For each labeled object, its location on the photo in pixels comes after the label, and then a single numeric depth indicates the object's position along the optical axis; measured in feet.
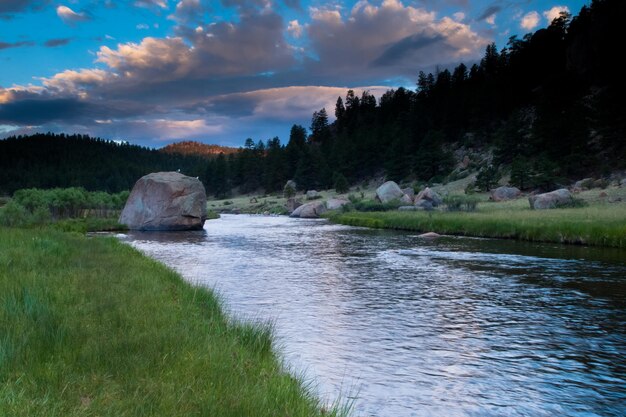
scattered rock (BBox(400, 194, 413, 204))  212.23
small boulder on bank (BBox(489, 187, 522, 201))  193.92
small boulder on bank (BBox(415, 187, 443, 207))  188.98
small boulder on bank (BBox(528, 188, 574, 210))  144.97
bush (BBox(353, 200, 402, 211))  204.23
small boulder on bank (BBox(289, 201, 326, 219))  235.20
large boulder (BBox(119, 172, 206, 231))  154.92
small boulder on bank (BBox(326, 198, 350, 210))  246.82
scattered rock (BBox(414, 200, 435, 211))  185.49
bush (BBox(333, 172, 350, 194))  322.55
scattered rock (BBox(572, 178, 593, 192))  181.22
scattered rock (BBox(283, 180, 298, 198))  338.66
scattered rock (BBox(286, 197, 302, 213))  277.64
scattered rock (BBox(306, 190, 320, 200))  316.48
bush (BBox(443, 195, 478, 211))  167.02
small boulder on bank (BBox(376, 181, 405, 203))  225.13
